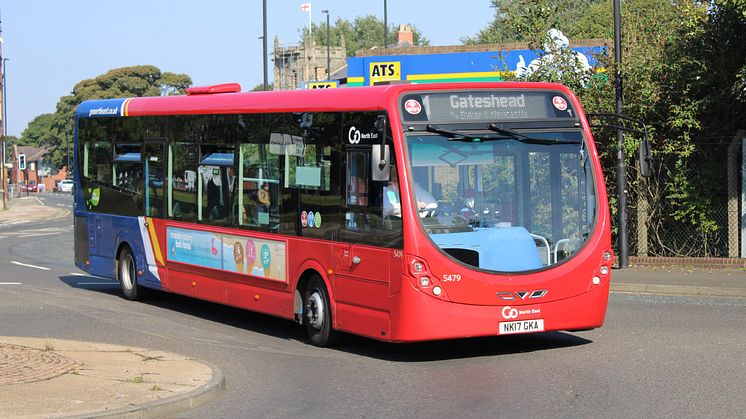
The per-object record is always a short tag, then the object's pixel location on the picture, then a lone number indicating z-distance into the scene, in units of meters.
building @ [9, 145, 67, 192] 169.12
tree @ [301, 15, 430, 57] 158.12
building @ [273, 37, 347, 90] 124.38
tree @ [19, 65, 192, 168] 117.75
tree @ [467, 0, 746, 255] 22.08
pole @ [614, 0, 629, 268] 21.80
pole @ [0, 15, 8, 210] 71.58
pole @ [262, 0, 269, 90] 34.67
